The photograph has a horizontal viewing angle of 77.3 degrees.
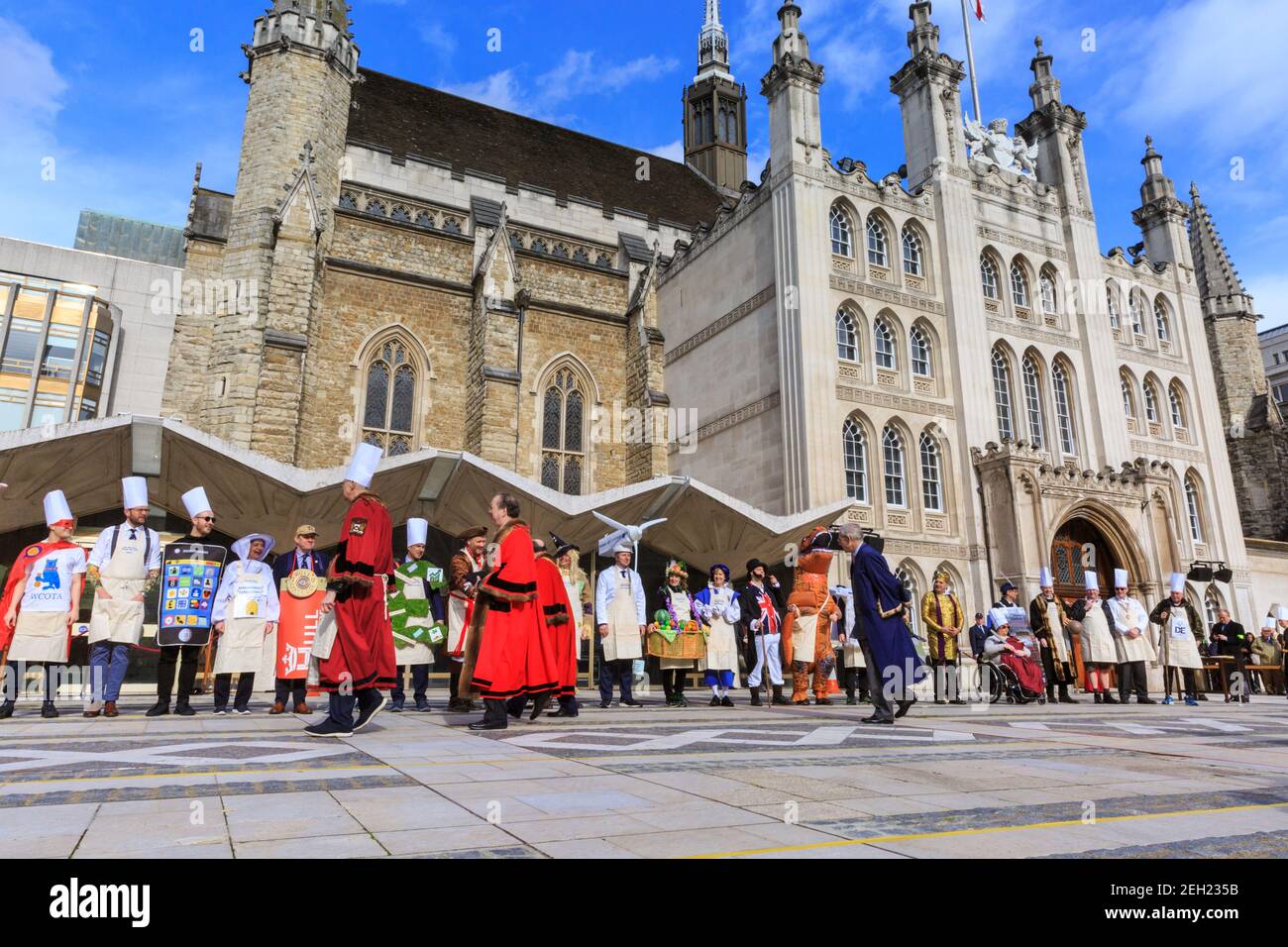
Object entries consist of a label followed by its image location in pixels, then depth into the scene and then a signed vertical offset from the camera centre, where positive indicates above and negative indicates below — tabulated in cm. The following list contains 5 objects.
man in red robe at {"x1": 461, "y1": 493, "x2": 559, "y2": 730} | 620 +25
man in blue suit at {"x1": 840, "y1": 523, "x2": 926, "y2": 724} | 755 +23
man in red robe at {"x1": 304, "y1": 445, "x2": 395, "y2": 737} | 573 +28
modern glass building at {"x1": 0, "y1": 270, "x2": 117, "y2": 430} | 3356 +1268
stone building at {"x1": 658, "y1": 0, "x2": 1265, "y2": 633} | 2062 +845
